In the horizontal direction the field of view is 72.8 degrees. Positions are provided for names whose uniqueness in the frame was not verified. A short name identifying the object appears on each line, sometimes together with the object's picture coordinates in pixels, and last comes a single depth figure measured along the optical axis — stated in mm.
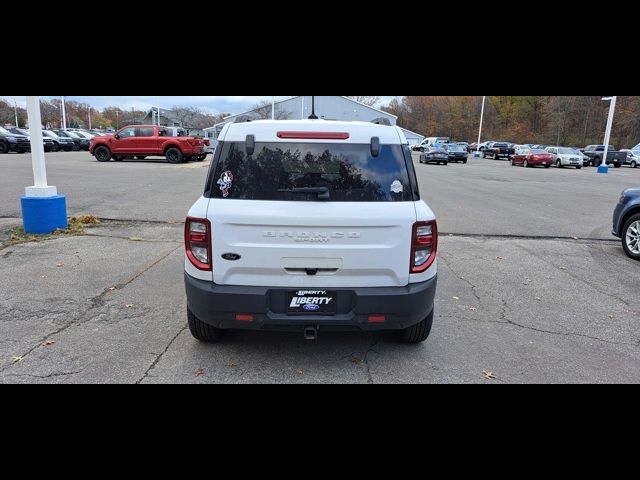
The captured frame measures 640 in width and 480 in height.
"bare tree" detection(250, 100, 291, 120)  49094
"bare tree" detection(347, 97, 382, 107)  63484
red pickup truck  24656
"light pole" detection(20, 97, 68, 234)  7496
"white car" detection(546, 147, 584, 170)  32406
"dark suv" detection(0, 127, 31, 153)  29141
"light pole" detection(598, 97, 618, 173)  28784
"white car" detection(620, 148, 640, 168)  36406
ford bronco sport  3143
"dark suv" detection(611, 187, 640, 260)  6988
